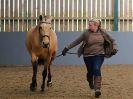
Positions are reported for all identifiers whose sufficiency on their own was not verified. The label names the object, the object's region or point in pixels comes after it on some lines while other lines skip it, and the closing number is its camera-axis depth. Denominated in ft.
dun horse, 33.35
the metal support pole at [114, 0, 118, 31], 61.52
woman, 31.48
